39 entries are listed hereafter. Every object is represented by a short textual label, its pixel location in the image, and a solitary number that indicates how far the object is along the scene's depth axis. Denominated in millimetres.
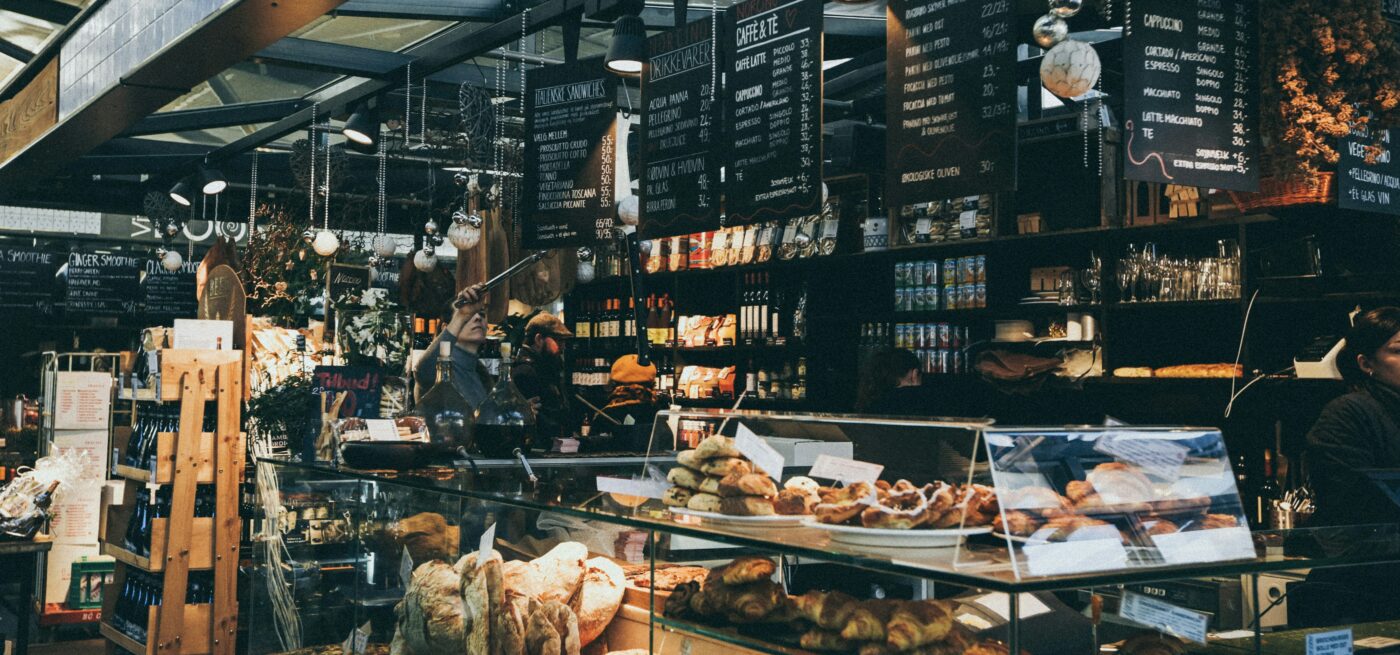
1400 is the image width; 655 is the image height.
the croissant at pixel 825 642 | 2020
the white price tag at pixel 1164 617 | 1811
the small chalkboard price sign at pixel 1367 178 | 4188
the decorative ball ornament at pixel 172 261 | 11219
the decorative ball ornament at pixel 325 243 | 7928
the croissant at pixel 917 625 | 1919
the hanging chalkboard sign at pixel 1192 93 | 3875
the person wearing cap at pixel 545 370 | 7016
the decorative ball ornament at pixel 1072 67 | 3463
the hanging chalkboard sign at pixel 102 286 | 12039
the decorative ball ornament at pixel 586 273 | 8109
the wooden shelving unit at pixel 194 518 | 5301
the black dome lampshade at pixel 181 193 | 9469
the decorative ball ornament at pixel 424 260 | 8148
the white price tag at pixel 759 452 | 2469
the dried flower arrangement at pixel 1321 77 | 3902
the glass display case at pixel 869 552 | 1808
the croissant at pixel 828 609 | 2049
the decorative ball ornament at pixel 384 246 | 8562
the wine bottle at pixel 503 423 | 3529
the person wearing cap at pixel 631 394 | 8016
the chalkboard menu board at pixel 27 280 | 12133
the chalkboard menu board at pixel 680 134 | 4844
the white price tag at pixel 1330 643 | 2031
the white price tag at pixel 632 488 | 2804
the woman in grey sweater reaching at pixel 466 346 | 4598
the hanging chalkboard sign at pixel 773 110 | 4391
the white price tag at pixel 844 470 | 2314
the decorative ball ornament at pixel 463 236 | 6844
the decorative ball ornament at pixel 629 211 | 6246
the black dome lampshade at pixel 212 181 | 8969
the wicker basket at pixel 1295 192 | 4191
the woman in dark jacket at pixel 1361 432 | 3486
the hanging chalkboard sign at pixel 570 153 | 5609
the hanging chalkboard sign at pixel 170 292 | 11680
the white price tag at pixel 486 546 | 2736
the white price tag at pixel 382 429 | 3457
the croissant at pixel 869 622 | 1979
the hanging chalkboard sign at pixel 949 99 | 3773
